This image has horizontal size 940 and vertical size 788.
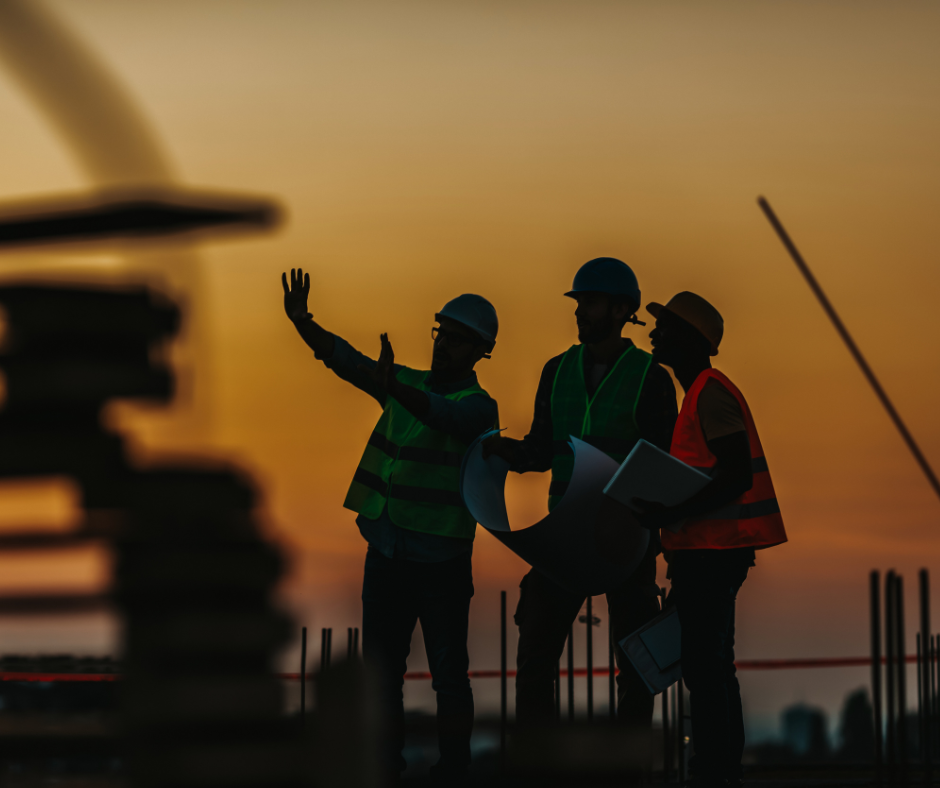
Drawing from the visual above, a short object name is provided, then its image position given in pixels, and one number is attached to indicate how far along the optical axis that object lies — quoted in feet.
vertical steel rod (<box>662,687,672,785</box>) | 27.96
